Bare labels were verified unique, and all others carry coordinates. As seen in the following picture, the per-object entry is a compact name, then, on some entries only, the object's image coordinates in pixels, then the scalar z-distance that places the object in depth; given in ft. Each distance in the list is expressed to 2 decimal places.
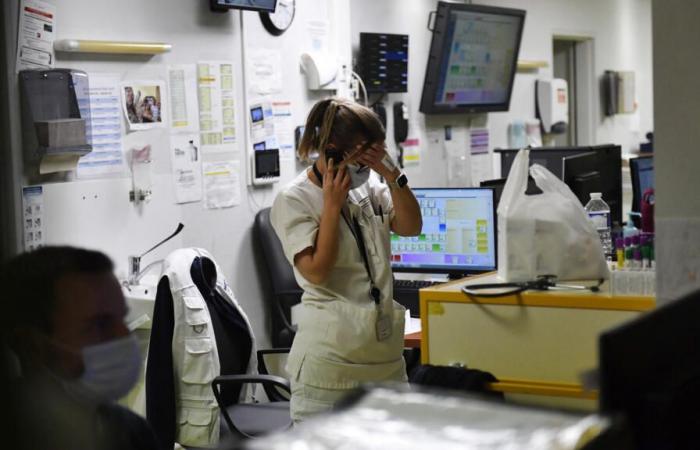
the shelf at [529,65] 25.54
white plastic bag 7.55
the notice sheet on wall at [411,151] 21.24
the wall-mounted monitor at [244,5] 15.93
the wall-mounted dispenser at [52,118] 12.51
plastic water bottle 11.12
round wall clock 17.28
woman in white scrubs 9.39
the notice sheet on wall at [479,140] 23.79
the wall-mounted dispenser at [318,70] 18.16
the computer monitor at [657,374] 3.63
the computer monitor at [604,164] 14.90
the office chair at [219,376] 11.41
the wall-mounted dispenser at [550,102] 26.25
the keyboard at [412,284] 13.87
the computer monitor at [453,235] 13.50
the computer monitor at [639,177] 16.05
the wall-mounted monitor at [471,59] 21.56
